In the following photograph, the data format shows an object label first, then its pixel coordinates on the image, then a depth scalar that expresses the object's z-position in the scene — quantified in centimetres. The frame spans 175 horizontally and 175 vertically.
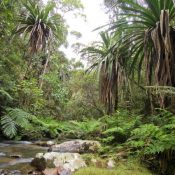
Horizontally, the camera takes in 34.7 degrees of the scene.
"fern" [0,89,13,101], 758
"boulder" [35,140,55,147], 667
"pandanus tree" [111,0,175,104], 488
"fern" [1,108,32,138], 704
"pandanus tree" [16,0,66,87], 1087
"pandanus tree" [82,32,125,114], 693
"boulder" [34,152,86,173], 366
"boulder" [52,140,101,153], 482
